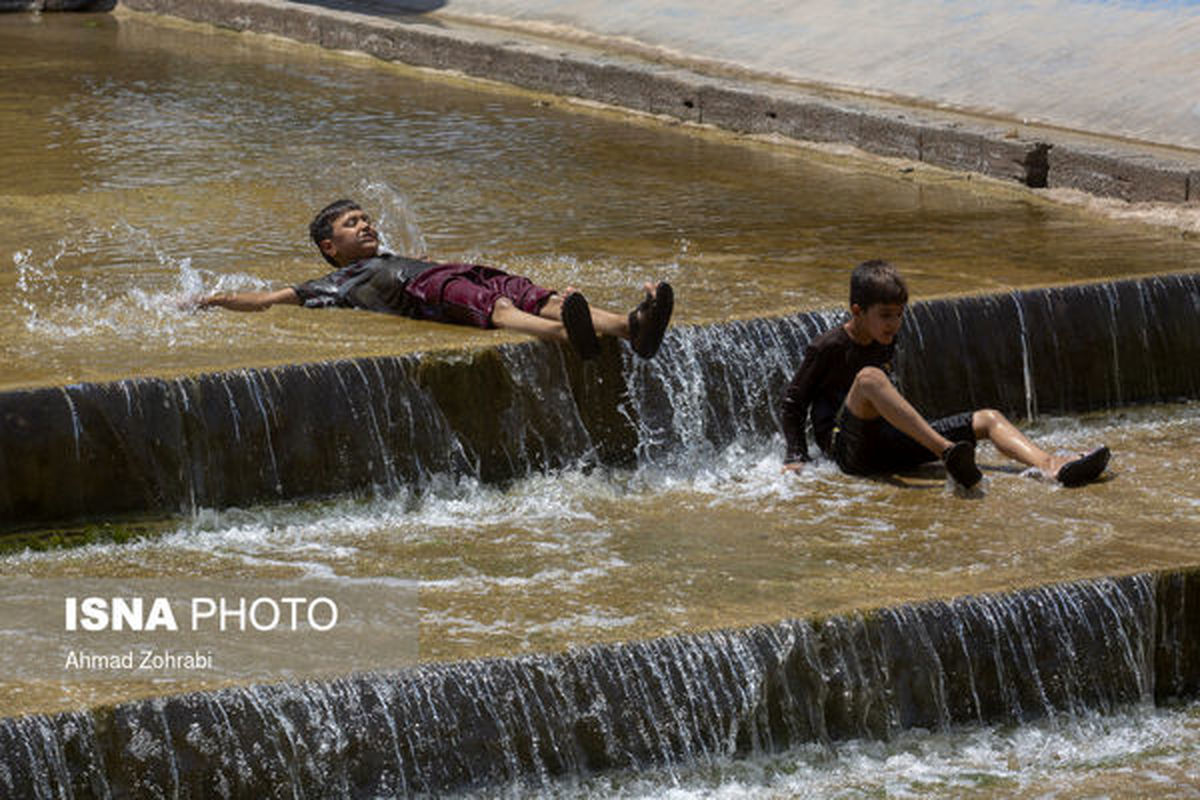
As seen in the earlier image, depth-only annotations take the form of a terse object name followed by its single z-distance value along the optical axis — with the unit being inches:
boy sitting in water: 542.8
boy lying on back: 562.9
